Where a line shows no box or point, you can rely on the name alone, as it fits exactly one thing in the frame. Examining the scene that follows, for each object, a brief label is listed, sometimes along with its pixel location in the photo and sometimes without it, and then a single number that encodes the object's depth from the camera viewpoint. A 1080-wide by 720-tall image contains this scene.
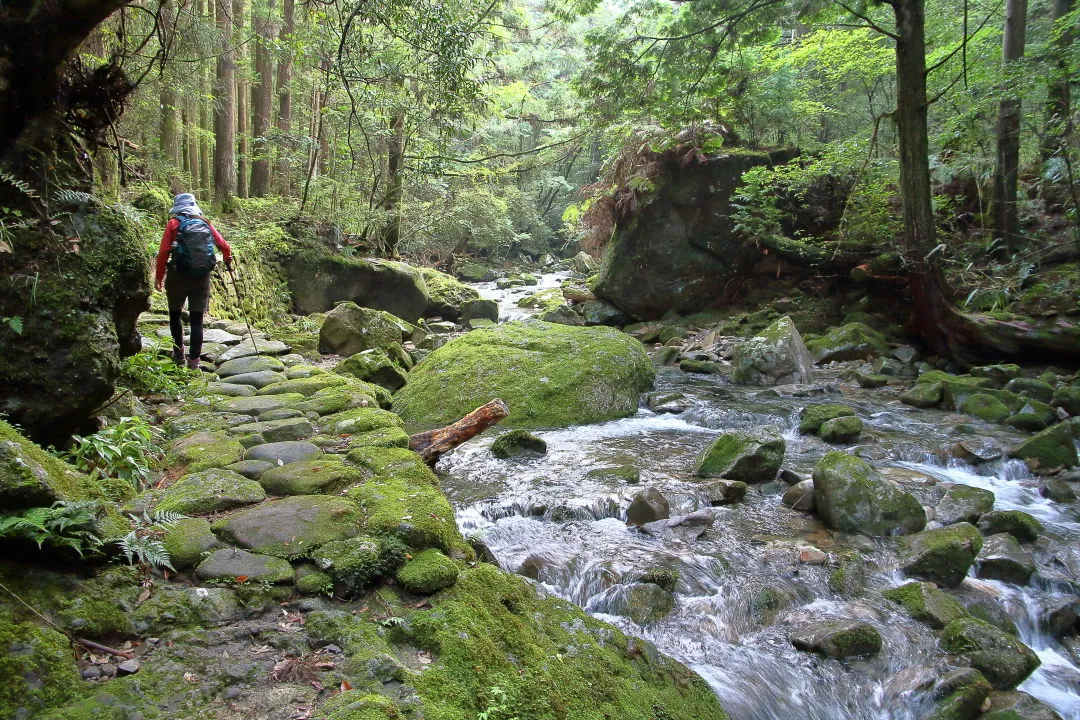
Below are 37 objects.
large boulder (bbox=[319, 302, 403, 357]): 9.51
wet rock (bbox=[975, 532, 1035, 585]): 4.14
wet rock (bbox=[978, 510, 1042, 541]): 4.65
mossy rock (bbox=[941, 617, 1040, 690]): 3.23
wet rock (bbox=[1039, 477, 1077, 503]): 5.41
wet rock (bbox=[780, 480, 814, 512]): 5.17
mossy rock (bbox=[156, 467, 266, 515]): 2.90
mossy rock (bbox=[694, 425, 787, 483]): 5.76
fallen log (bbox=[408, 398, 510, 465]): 5.30
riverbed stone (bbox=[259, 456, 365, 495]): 3.28
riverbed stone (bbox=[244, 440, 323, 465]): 3.77
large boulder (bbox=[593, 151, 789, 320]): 14.60
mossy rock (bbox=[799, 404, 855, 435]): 7.43
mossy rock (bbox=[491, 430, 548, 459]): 6.43
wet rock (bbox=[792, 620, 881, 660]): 3.38
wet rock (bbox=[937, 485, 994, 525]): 4.94
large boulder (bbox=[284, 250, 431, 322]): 13.27
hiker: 5.97
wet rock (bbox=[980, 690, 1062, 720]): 2.90
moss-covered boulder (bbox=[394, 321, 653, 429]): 7.52
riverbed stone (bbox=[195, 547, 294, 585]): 2.37
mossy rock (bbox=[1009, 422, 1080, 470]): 5.96
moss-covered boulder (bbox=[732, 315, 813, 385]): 9.87
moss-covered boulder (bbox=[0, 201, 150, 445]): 3.04
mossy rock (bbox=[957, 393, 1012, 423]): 7.47
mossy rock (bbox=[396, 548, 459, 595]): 2.49
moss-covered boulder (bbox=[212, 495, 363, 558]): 2.61
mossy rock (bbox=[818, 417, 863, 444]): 7.04
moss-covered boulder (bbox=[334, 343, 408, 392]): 7.86
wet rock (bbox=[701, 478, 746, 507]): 5.34
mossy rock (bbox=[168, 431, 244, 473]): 3.58
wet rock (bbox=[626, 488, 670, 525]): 4.93
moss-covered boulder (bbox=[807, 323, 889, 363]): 10.84
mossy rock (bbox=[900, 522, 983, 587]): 4.10
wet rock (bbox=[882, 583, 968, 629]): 3.64
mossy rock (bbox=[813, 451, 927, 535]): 4.70
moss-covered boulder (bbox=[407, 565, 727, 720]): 2.08
